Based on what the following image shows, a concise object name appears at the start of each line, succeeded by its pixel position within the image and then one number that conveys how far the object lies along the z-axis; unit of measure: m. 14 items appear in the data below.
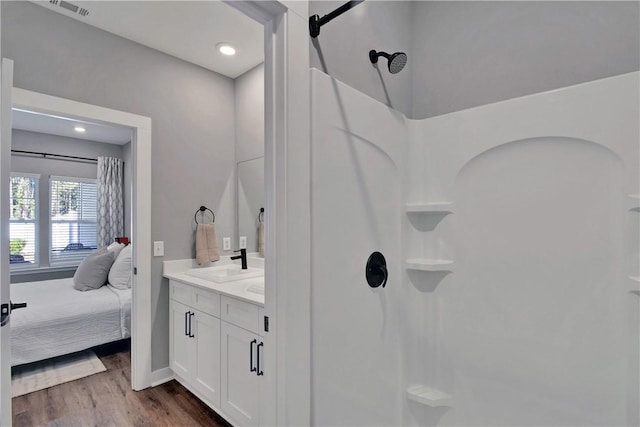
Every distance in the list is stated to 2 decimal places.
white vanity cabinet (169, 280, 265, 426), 1.74
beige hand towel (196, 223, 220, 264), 2.72
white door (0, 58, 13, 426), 1.12
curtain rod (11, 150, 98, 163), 4.48
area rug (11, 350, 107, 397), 2.51
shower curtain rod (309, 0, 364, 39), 1.08
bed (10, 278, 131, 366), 2.64
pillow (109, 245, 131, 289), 3.51
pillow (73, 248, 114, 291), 3.44
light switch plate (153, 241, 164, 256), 2.51
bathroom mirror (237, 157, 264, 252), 2.79
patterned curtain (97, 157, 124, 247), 5.01
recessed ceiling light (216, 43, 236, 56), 2.49
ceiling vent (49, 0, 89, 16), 2.00
